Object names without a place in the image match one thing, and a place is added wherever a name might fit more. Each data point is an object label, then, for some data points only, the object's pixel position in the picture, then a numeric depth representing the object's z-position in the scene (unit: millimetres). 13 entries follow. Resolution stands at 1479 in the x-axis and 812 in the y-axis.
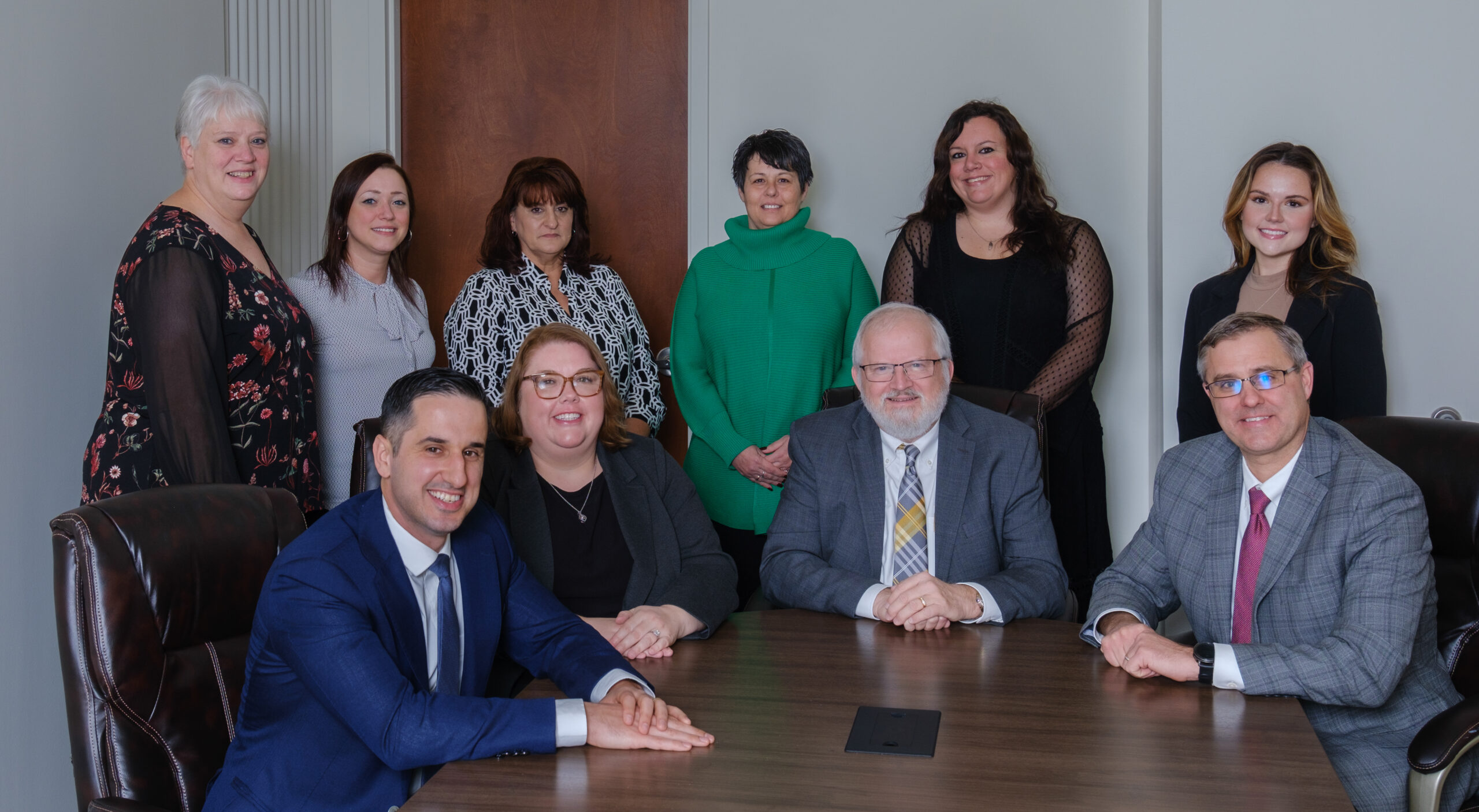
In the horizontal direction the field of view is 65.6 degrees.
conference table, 1457
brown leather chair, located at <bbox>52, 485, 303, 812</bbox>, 1757
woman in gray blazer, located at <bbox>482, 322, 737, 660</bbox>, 2559
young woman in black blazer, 3102
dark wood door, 4441
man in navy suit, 1662
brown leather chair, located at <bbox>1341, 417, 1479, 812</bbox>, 2281
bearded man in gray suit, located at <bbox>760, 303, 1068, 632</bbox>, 2607
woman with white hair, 2529
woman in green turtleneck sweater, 3488
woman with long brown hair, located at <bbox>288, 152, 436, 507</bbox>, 3182
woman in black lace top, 3359
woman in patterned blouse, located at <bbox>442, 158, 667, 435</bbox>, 3408
